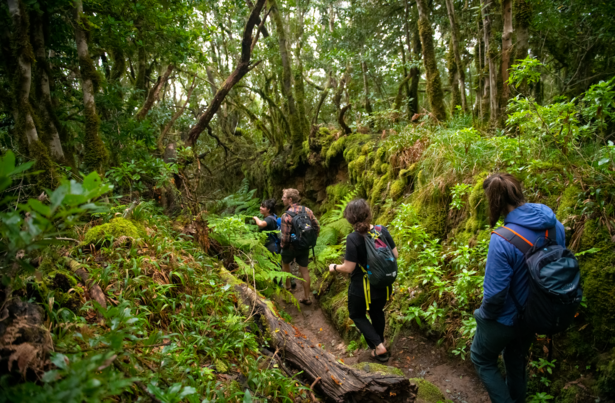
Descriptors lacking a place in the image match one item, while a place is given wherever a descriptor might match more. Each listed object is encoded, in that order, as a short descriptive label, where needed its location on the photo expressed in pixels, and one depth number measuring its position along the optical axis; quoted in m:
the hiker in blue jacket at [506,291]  2.39
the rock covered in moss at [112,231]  3.51
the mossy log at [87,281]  2.56
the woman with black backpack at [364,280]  3.67
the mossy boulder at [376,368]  3.19
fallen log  2.67
